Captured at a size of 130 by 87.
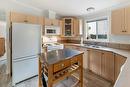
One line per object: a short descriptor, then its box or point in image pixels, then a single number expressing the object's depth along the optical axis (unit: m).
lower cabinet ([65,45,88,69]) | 2.23
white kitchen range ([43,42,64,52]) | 2.27
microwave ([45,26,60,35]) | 2.34
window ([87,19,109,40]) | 2.33
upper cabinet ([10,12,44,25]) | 1.74
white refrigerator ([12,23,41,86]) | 1.60
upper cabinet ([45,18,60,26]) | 2.33
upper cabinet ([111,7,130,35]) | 1.58
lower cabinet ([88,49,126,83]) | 1.56
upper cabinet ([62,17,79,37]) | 2.74
